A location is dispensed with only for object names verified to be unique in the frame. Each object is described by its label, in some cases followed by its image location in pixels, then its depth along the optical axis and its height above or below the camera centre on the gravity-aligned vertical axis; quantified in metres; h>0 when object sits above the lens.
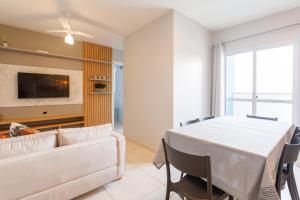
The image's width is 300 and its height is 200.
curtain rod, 2.59 +1.24
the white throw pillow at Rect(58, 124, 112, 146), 1.67 -0.42
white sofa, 1.30 -0.71
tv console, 3.27 -0.58
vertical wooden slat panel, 4.43 +0.29
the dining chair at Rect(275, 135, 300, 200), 1.12 -0.52
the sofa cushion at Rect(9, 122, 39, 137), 1.75 -0.39
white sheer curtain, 3.39 +0.39
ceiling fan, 2.59 +1.14
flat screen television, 3.50 +0.30
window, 2.74 +0.31
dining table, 0.98 -0.41
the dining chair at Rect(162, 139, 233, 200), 1.00 -0.55
